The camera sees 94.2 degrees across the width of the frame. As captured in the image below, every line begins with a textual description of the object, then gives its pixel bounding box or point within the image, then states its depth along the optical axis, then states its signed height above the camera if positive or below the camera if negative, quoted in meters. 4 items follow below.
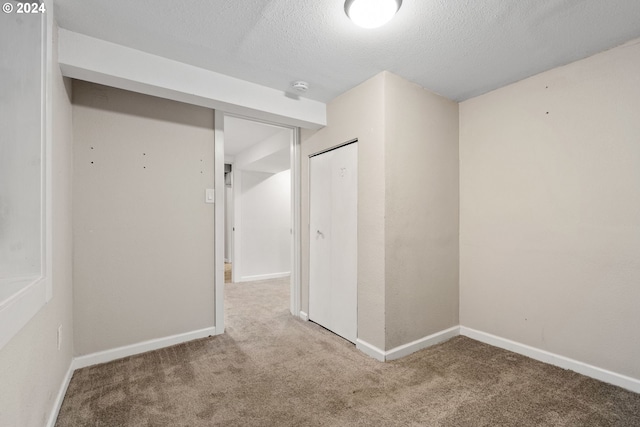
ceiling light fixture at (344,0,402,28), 1.58 +1.10
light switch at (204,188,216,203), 2.82 +0.18
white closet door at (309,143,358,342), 2.73 -0.27
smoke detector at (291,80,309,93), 2.55 +1.11
